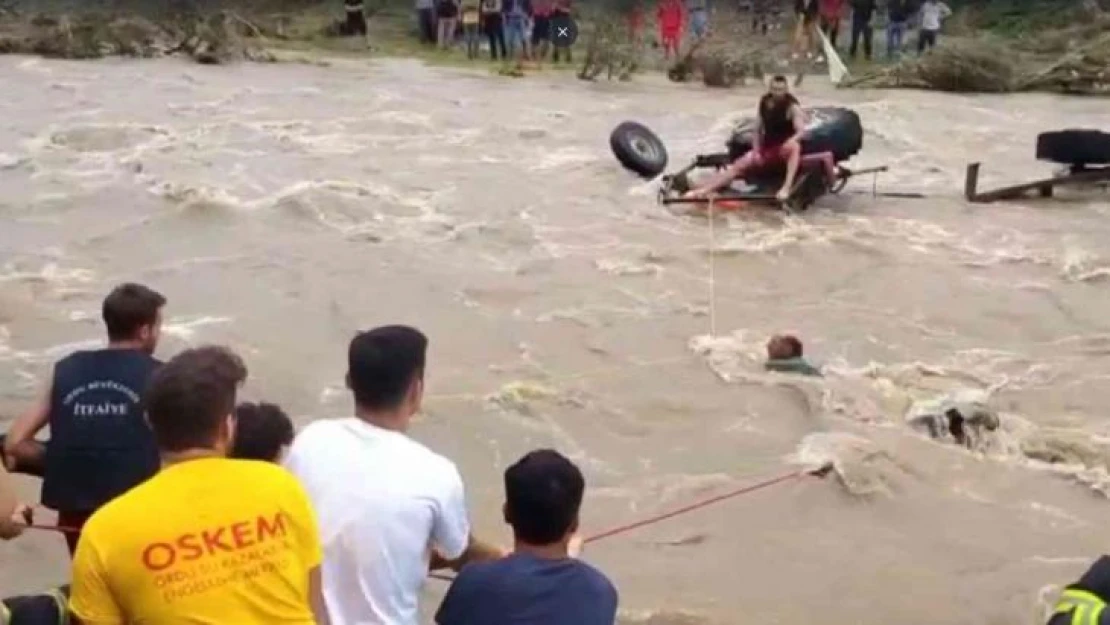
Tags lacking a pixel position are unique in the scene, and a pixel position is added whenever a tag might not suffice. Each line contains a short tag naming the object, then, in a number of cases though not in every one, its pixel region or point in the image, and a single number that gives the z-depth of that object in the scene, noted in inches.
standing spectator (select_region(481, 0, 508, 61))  1096.2
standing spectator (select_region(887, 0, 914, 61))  1088.8
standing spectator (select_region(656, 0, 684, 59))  1123.9
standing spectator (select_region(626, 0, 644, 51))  1154.0
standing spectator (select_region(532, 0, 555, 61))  1093.8
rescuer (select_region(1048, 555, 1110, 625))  151.1
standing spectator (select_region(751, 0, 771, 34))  1279.5
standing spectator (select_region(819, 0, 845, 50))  1112.3
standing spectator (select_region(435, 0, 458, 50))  1152.8
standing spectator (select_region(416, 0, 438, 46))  1184.8
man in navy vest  196.2
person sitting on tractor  581.3
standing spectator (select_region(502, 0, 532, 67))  1100.5
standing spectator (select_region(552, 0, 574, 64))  1103.0
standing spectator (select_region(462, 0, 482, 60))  1127.6
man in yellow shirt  138.0
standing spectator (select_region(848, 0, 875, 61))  1093.8
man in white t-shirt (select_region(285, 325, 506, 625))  158.4
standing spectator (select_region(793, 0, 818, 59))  1095.6
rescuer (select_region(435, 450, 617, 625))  149.4
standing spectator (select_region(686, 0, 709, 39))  1166.3
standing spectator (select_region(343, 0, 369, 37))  1215.6
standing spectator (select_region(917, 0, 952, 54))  1075.3
